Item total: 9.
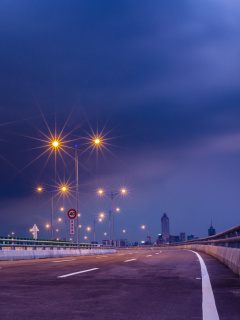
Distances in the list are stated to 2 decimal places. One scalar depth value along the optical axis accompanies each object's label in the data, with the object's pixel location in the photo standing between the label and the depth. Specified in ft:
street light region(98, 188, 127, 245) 218.52
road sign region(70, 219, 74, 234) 130.15
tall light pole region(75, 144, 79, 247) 129.14
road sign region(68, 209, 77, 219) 104.79
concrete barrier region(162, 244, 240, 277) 34.02
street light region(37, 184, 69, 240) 176.55
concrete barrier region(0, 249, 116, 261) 69.45
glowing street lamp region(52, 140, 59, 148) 110.24
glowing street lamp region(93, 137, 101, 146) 120.67
